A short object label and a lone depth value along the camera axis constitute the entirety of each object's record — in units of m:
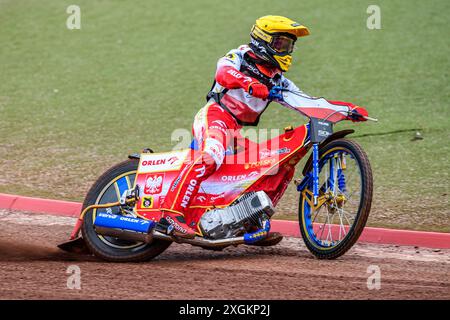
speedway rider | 14.42
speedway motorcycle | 14.52
